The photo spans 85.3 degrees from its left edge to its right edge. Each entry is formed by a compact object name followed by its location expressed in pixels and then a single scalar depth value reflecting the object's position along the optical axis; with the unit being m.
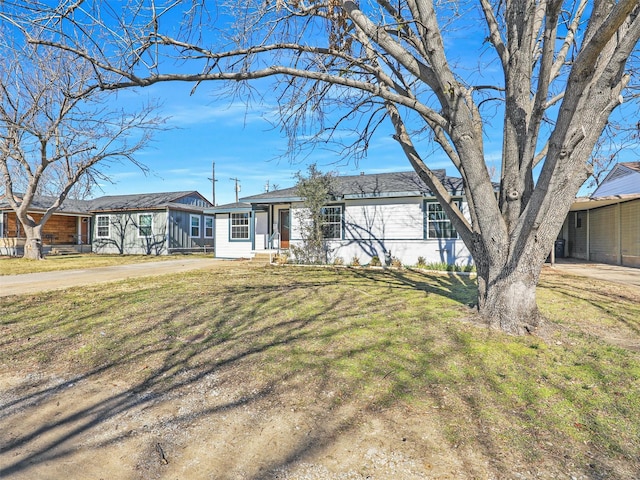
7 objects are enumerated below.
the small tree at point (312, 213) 13.48
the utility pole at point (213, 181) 40.72
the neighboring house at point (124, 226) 21.38
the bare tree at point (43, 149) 13.58
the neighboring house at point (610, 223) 12.53
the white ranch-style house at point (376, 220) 13.04
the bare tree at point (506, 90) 3.73
